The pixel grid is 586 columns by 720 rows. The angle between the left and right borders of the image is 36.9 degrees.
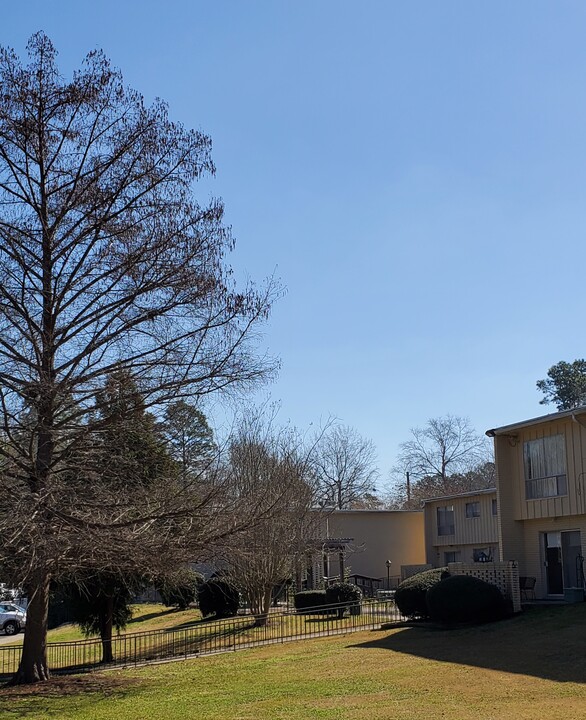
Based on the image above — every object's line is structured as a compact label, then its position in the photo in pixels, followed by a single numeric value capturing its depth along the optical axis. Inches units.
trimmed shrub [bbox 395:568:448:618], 1013.8
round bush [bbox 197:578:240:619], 1283.2
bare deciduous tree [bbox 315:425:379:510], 2664.9
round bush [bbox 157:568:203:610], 748.0
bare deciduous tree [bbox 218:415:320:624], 1147.9
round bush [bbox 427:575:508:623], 952.3
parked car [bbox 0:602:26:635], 1625.2
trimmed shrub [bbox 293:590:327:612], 1235.0
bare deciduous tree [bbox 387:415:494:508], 2974.9
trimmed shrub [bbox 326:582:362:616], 1151.6
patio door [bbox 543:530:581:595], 1075.9
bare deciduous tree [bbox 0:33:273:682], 644.1
